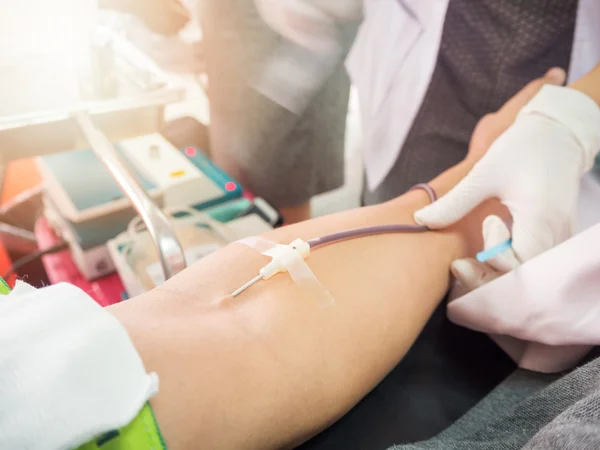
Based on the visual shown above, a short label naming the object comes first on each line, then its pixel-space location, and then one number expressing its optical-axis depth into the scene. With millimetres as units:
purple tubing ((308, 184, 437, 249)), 542
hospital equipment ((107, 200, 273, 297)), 787
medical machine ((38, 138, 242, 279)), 864
